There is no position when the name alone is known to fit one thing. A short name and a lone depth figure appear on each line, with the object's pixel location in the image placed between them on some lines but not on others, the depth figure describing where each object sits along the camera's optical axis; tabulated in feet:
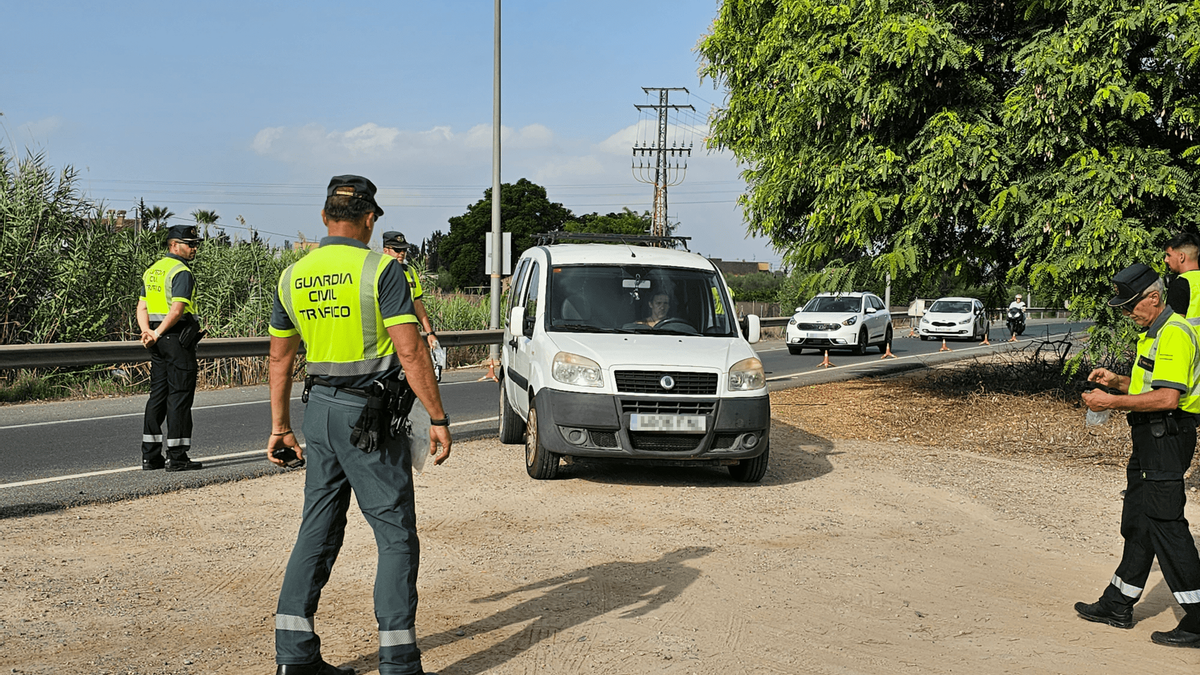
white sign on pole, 67.67
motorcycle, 124.94
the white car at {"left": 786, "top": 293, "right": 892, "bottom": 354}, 88.74
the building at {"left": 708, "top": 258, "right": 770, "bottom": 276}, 454.40
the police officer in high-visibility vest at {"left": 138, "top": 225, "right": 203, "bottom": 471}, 27.14
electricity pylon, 190.97
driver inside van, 29.48
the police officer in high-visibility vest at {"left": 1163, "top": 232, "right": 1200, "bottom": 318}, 16.60
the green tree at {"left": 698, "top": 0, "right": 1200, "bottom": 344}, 36.76
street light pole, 67.51
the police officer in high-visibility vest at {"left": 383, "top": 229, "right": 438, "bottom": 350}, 33.88
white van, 26.09
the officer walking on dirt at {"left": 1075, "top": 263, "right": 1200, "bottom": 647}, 15.87
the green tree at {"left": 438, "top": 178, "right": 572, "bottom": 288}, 238.27
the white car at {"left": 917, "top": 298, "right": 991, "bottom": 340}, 120.57
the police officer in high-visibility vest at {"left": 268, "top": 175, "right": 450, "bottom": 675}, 12.88
